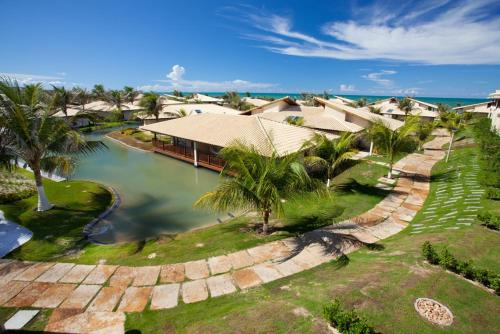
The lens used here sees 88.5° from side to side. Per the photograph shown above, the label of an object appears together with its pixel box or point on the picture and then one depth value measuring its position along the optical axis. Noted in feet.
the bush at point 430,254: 21.83
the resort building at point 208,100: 241.18
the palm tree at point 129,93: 207.31
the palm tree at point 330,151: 45.28
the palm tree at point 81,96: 170.31
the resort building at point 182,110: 149.07
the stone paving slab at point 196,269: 25.66
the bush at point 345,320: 14.11
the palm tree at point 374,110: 145.69
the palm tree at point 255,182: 28.22
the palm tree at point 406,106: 159.57
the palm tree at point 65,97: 136.54
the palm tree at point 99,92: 209.87
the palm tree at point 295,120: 91.50
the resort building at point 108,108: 172.24
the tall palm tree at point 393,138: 50.24
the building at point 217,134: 62.49
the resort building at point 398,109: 155.43
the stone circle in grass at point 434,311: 15.90
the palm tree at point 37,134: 36.81
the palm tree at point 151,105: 131.69
